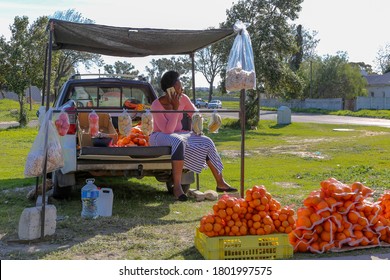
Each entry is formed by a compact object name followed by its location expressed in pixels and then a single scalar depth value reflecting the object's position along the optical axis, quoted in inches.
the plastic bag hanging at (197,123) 325.1
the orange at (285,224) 217.9
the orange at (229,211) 217.0
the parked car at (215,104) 2356.1
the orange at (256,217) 216.1
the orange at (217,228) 210.8
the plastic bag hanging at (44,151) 253.6
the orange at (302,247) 221.8
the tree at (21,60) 1211.2
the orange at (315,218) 224.5
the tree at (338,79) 2854.3
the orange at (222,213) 215.4
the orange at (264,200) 223.6
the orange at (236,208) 218.1
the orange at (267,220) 215.5
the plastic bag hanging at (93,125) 296.0
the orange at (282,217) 218.8
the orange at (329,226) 222.5
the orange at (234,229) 212.1
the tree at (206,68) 2556.6
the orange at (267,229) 213.6
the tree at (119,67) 2425.6
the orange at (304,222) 225.7
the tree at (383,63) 4603.8
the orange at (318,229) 225.0
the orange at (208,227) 211.5
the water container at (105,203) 294.0
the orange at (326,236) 221.8
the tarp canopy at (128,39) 291.9
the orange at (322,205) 225.6
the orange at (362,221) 226.4
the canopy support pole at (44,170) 243.0
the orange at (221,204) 219.8
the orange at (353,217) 225.9
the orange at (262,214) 217.9
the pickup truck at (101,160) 315.0
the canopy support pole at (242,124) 285.1
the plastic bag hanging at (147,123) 304.8
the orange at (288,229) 217.9
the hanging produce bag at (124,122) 294.5
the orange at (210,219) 214.3
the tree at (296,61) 2940.7
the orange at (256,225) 214.7
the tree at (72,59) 1219.1
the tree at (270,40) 1198.9
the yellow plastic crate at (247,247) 206.2
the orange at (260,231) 213.8
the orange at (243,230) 213.3
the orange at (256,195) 224.2
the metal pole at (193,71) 413.4
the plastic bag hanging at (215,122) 318.0
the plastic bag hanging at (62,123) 274.0
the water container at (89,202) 287.0
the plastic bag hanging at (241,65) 281.1
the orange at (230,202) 221.0
